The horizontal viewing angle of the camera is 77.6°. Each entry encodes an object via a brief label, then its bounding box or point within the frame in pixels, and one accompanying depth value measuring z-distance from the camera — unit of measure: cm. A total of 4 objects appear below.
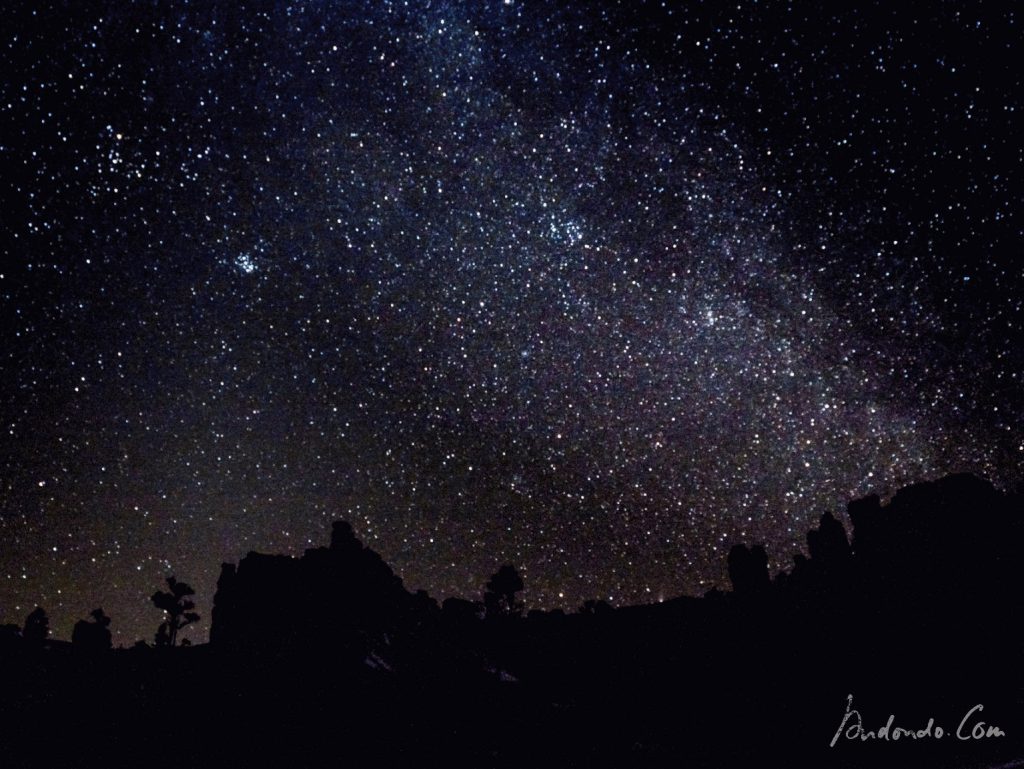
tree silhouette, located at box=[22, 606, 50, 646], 3225
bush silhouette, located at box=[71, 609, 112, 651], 2473
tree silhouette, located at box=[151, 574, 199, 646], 3597
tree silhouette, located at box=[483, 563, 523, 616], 3972
